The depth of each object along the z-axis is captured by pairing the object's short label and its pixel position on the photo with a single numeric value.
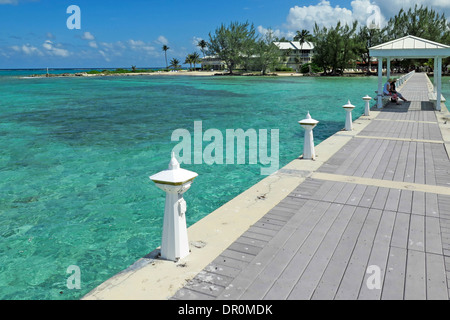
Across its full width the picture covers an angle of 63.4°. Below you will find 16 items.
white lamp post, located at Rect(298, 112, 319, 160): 8.52
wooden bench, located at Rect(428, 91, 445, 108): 18.97
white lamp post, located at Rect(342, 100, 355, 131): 12.62
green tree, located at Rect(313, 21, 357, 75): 83.56
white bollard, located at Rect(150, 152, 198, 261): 3.96
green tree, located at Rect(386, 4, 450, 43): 76.31
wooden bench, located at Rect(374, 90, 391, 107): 20.34
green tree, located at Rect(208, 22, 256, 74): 105.75
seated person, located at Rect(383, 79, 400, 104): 20.72
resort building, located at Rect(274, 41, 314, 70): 114.36
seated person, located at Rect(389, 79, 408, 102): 21.25
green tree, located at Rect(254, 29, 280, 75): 98.76
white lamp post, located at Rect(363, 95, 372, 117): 16.12
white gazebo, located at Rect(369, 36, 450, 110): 16.56
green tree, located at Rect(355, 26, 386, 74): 86.25
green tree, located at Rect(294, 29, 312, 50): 116.99
